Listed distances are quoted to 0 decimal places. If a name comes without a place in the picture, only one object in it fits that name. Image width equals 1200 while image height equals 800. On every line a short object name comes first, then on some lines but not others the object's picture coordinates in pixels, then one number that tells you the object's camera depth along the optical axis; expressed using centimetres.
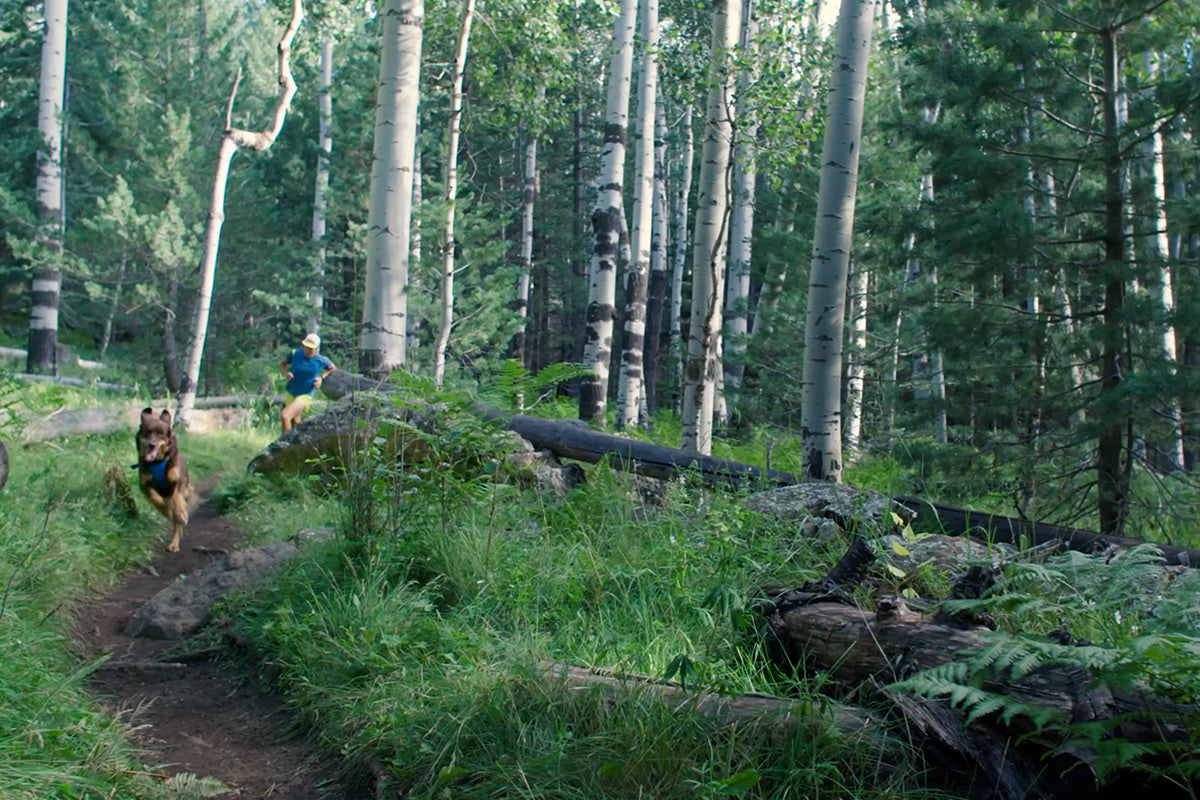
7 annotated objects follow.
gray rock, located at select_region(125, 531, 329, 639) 597
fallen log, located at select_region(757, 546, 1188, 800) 273
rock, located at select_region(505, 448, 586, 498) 744
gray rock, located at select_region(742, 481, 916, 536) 535
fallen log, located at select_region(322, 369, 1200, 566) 584
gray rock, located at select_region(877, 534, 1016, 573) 462
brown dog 858
